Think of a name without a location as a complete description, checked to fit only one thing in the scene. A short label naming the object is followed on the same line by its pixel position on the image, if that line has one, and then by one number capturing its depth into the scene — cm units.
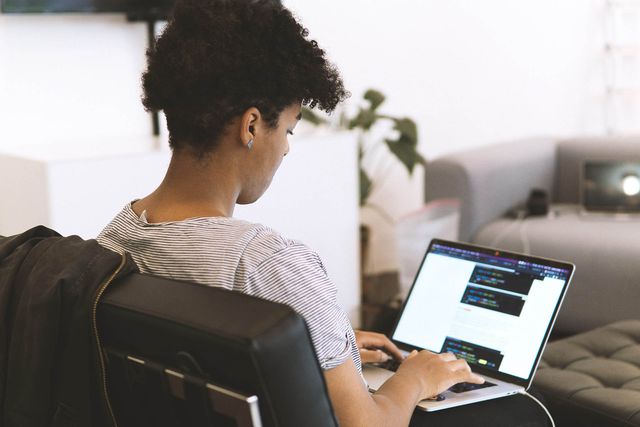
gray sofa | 320
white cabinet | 263
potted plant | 366
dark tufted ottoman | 192
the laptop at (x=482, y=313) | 165
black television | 292
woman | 119
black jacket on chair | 115
